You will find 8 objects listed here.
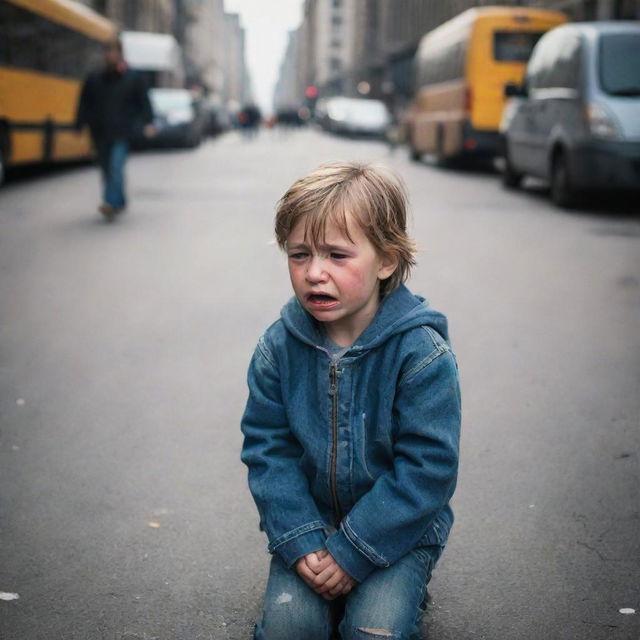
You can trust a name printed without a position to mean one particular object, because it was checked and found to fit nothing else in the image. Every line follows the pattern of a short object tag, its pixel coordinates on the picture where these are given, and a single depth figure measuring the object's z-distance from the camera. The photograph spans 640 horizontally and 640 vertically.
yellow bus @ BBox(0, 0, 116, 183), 14.98
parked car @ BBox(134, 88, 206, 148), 27.02
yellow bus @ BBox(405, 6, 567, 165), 17.80
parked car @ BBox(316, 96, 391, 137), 39.88
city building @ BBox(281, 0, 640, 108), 25.09
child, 2.31
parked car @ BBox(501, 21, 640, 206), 10.99
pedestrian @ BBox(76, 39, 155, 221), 11.46
